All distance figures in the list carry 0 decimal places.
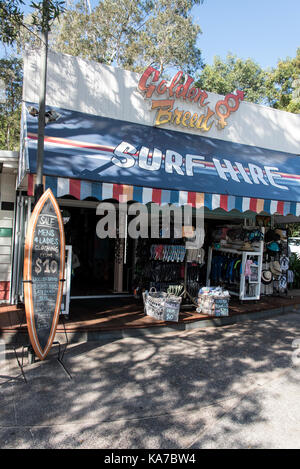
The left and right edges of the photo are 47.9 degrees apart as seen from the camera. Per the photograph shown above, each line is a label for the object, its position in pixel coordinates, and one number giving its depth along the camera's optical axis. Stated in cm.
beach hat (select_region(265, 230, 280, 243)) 930
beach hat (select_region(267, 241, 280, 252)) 921
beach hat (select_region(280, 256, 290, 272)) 934
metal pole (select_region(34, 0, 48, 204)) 469
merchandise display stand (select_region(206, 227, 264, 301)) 823
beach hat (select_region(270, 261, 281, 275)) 929
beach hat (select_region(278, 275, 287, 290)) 953
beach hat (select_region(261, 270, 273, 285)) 921
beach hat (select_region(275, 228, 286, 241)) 940
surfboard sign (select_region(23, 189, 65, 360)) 446
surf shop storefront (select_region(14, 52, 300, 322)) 581
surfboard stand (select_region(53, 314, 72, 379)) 440
